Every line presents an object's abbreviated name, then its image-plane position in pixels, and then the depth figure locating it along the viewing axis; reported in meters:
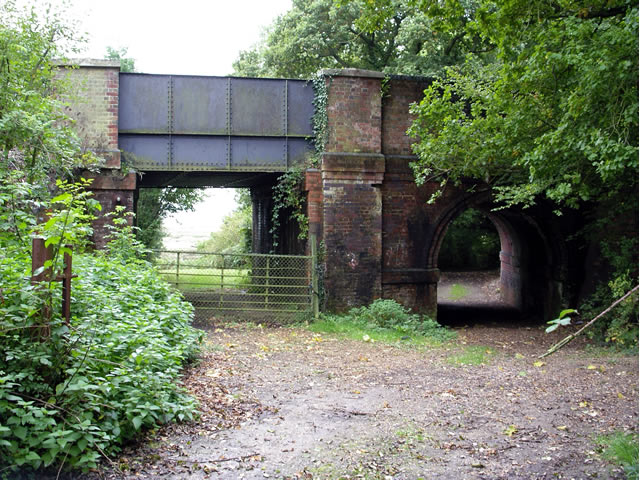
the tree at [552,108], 6.87
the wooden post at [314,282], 13.02
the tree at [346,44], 22.51
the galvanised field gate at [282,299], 13.01
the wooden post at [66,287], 4.82
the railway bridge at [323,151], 13.29
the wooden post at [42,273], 4.67
